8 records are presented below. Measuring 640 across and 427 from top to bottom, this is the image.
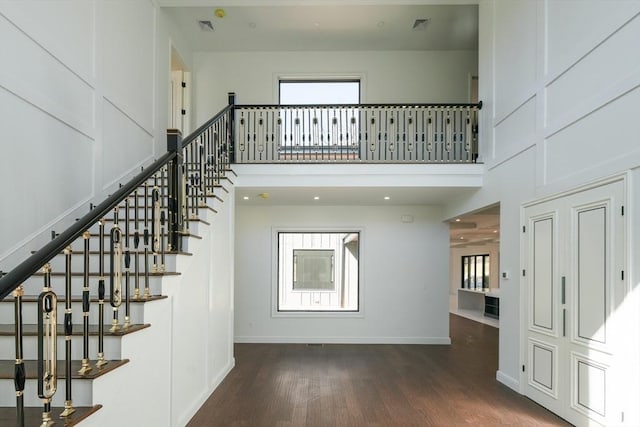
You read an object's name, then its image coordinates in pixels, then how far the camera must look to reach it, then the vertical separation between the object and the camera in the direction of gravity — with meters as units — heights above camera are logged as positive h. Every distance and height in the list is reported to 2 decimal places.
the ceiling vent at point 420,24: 7.30 +3.61
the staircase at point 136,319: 2.16 -0.69
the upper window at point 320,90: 8.58 +2.79
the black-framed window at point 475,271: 15.74 -1.82
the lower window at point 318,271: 8.41 -0.95
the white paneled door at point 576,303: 3.49 -0.75
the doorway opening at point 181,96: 7.99 +2.50
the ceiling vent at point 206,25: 7.37 +3.57
